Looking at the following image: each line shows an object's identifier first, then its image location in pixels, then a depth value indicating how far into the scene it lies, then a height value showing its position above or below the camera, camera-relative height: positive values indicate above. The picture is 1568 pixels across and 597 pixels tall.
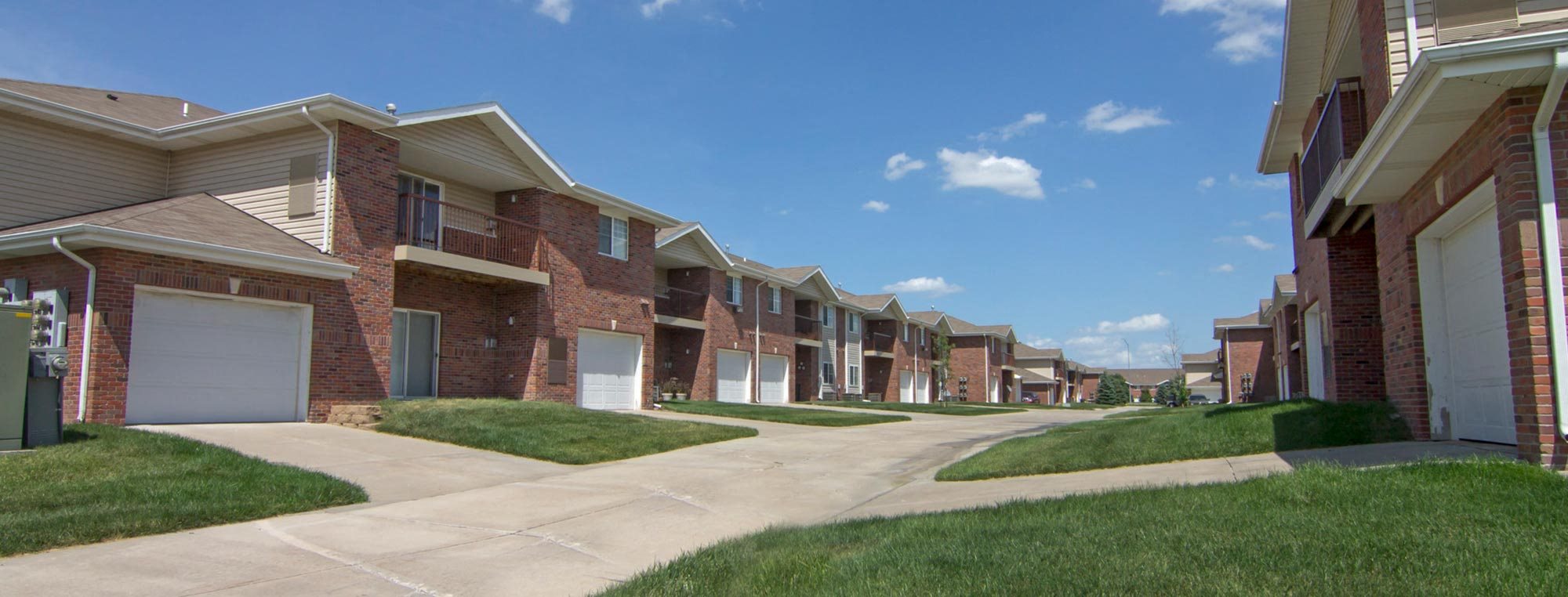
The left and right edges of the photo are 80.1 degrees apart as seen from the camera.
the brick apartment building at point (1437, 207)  6.95 +1.80
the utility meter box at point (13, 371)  9.99 +0.21
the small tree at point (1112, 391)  78.56 -0.37
